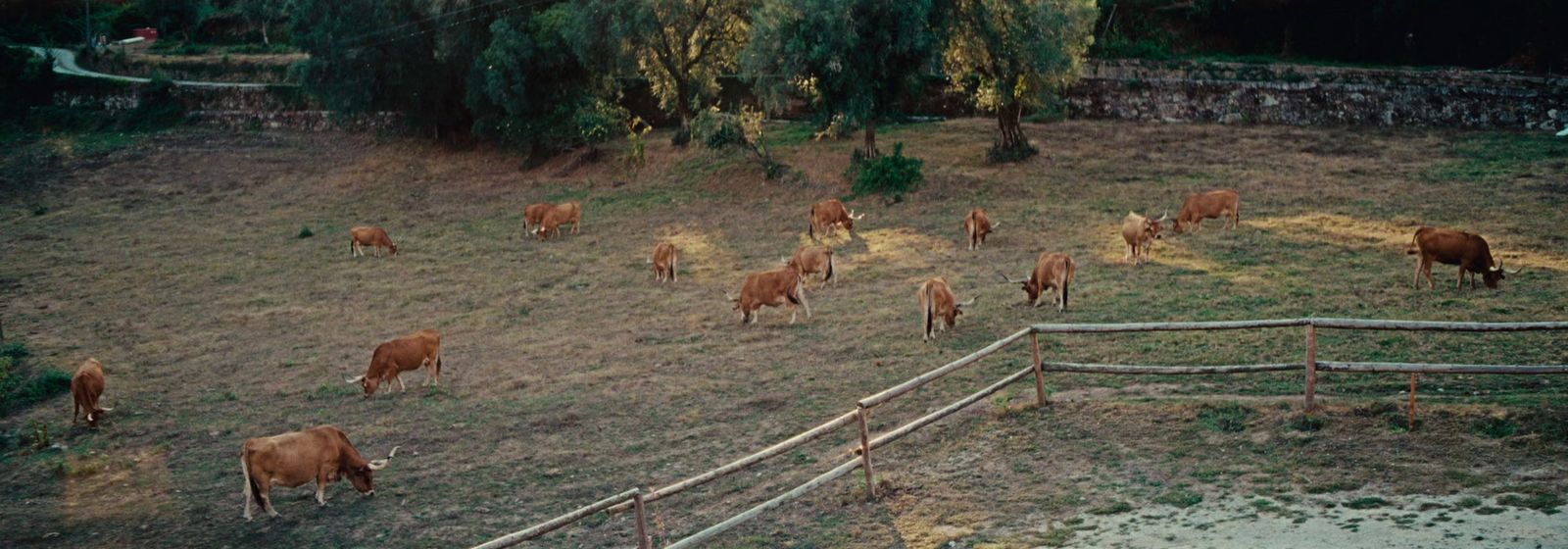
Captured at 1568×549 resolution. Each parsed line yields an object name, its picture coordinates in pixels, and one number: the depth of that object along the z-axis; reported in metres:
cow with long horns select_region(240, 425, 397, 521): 13.96
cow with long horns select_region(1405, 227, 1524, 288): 19.56
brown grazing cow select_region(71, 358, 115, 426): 18.23
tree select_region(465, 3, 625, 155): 36.78
